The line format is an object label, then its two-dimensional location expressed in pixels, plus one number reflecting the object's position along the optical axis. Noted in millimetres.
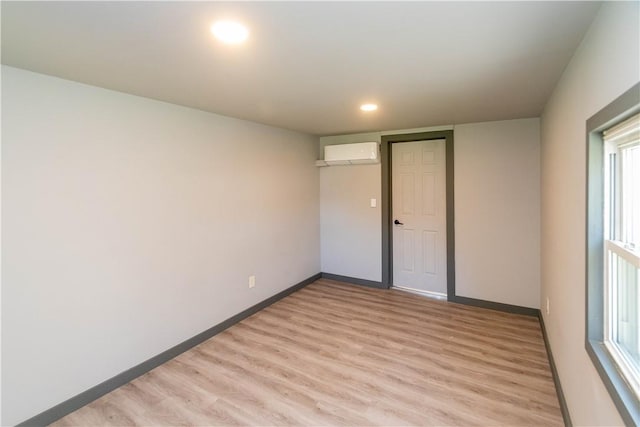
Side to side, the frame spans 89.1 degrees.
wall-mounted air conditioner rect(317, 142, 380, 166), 4281
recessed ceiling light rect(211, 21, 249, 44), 1424
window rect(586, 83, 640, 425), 1176
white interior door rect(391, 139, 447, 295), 4160
